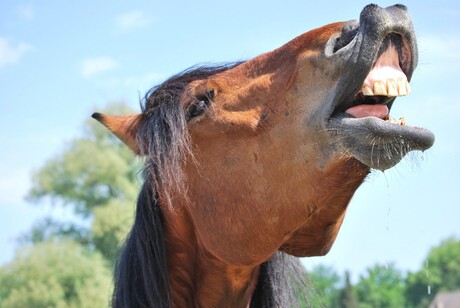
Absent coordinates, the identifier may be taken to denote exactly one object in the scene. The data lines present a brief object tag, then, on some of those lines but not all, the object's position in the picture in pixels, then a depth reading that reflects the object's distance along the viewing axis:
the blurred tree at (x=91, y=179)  30.55
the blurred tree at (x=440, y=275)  72.44
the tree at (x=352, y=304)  27.89
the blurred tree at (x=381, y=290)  71.50
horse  2.81
